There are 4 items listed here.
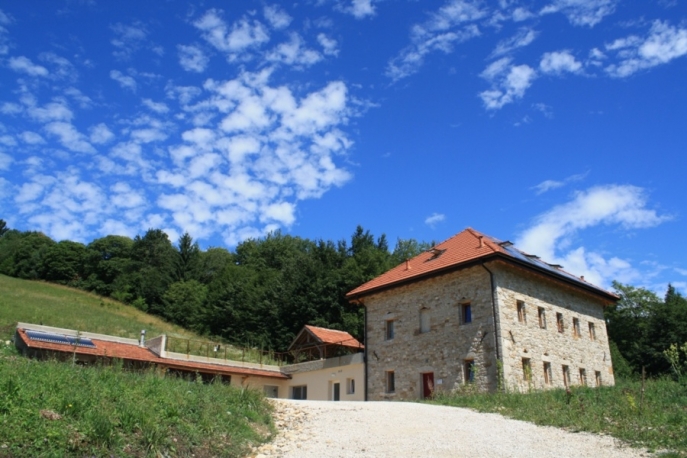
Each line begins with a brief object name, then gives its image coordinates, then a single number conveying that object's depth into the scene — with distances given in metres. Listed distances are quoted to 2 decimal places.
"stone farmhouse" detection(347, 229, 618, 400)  22.42
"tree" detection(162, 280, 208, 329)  56.94
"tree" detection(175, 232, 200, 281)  66.75
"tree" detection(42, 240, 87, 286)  69.19
